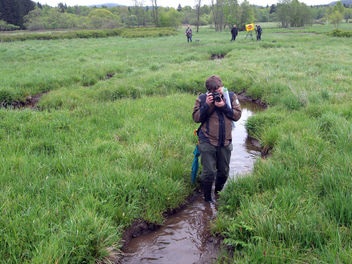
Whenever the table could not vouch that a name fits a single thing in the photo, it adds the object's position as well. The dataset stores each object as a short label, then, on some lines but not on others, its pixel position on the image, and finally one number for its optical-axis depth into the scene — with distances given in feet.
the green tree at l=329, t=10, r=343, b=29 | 196.49
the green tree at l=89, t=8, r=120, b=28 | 255.50
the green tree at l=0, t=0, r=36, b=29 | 256.52
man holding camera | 17.72
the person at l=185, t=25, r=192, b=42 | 122.11
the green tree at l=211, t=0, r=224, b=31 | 224.53
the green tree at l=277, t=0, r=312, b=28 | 240.12
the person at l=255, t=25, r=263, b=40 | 117.91
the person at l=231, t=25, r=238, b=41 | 116.71
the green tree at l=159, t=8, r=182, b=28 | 284.00
